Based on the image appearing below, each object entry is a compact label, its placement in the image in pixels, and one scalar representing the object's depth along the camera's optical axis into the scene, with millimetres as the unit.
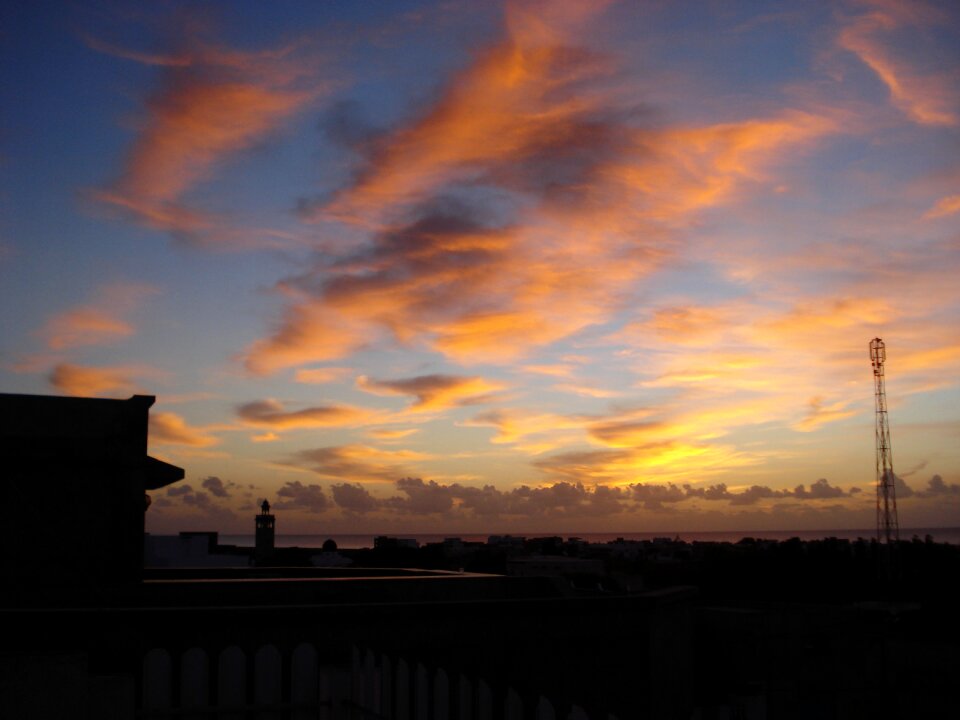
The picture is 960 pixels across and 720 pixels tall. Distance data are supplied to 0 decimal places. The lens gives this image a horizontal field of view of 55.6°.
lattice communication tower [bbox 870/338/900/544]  54750
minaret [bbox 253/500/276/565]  39875
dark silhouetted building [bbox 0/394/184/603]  15969
